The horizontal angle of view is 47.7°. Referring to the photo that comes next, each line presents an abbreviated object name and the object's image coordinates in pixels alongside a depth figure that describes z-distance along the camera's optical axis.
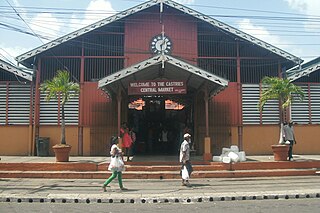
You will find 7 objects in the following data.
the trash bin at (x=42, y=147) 17.30
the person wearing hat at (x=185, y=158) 11.84
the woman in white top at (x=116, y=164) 10.61
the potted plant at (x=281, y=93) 14.59
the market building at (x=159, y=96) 17.88
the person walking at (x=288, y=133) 15.06
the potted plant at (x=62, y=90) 14.20
